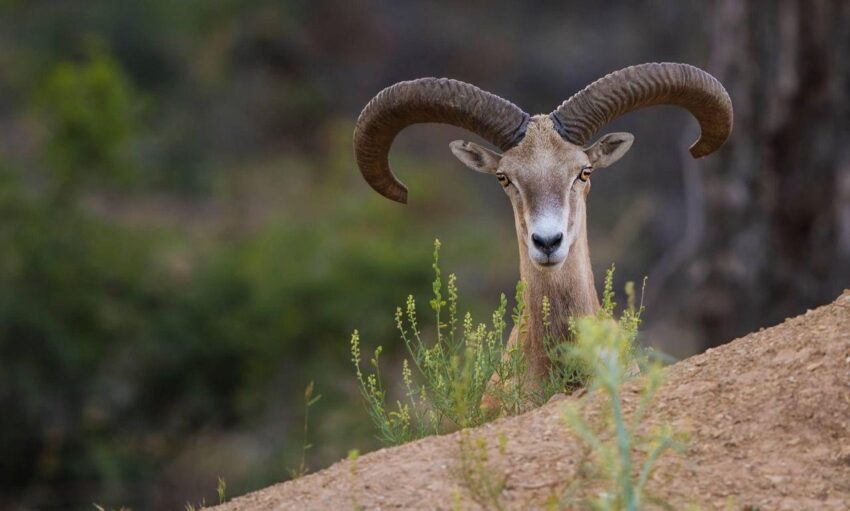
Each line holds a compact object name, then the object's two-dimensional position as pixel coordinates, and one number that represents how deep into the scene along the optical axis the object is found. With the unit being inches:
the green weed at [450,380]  735.7
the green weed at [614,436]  493.0
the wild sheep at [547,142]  841.5
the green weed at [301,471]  753.6
